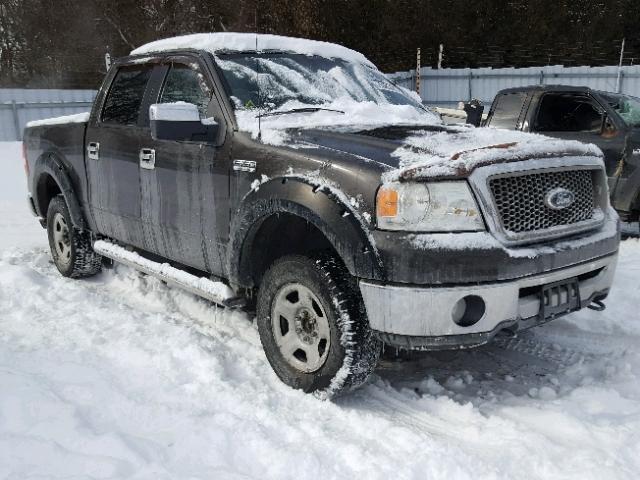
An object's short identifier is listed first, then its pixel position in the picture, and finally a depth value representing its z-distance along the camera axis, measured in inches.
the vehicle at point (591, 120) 264.5
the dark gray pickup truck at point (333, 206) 109.8
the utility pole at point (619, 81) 724.0
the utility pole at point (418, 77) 815.7
